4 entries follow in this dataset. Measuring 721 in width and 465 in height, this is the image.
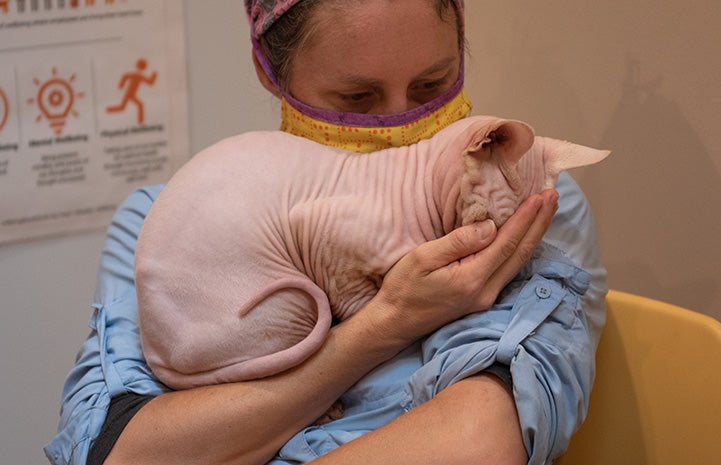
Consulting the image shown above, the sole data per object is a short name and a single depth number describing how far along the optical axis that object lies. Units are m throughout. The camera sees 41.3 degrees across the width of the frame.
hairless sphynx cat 1.25
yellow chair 1.46
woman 1.17
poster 2.23
